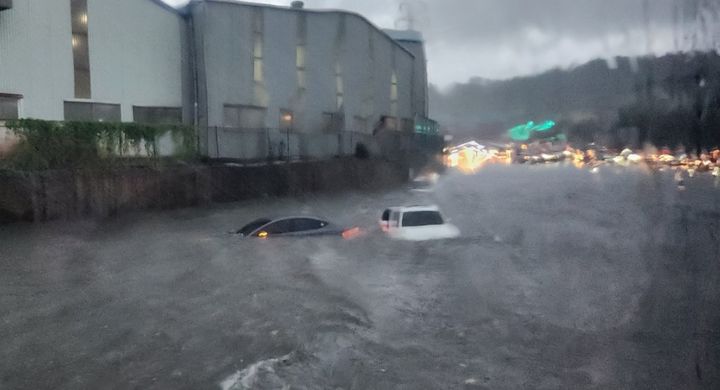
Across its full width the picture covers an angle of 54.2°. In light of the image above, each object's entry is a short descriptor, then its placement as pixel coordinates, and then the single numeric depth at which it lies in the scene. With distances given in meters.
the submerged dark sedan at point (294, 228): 18.44
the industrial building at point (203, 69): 26.97
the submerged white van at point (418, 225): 18.59
